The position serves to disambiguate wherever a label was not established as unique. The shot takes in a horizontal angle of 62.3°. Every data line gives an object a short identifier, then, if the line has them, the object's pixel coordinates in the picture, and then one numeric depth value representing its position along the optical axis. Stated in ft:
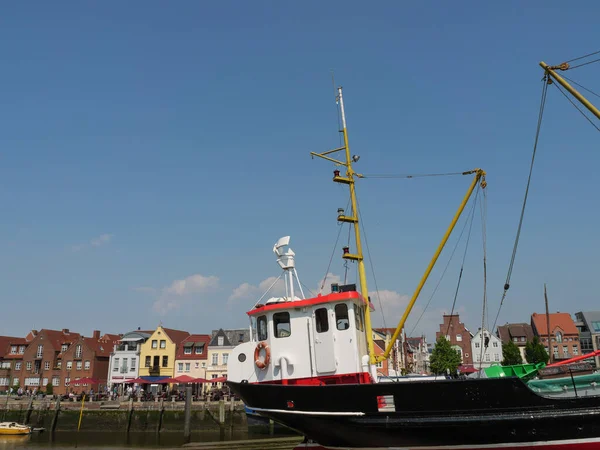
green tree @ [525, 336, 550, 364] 193.36
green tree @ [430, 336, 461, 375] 173.58
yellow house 186.91
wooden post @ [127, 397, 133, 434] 127.54
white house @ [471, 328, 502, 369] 233.35
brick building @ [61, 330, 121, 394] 194.80
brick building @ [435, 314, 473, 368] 240.94
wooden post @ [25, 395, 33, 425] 140.40
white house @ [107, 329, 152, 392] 188.96
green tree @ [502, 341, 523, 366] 197.30
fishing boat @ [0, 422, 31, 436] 116.47
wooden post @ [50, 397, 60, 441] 134.72
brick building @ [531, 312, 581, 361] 233.96
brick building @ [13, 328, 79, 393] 202.90
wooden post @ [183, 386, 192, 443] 107.04
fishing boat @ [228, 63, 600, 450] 44.21
